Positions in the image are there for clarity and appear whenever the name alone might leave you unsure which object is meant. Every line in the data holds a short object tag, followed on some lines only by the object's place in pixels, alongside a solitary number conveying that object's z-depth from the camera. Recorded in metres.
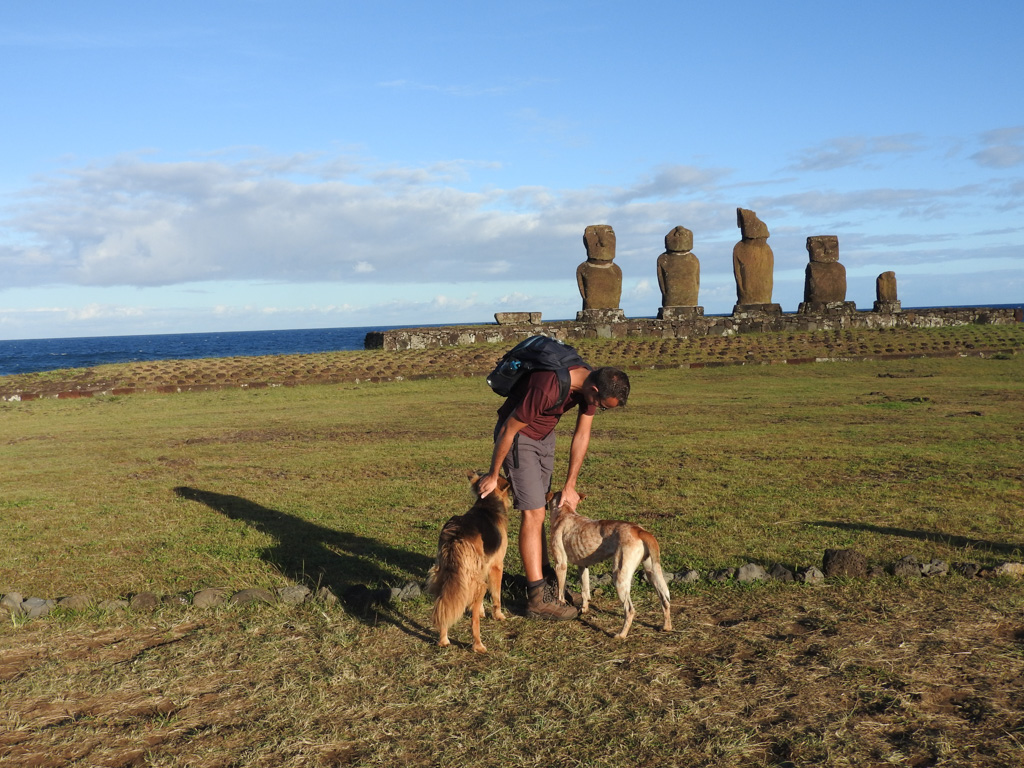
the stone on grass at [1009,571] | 5.74
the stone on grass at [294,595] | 5.57
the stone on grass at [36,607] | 5.43
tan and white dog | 4.94
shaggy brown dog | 4.64
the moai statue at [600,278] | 28.83
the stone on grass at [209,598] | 5.53
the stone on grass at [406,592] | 5.62
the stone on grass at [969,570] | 5.76
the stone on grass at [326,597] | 5.52
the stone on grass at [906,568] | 5.79
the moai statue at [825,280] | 30.02
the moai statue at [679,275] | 29.33
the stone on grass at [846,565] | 5.80
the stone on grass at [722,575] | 5.85
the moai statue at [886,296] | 30.91
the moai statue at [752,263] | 29.72
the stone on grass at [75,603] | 5.51
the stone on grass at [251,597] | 5.57
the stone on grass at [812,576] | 5.76
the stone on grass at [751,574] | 5.80
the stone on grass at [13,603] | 5.44
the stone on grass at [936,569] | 5.81
